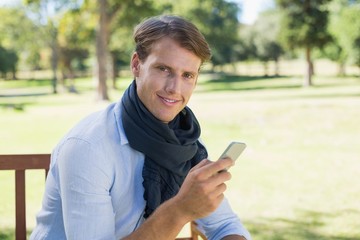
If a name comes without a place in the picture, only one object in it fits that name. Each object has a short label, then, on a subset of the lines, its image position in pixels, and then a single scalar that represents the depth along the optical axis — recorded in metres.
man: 1.87
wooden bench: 2.88
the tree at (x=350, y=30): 27.19
